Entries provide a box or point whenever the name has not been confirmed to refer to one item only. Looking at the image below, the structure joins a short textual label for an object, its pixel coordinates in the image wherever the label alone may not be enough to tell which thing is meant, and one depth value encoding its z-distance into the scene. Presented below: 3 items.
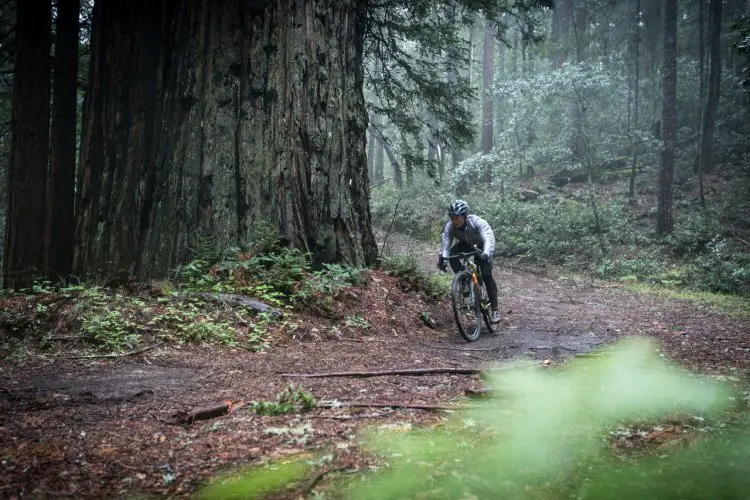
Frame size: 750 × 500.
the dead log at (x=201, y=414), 3.35
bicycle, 8.12
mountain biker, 8.66
